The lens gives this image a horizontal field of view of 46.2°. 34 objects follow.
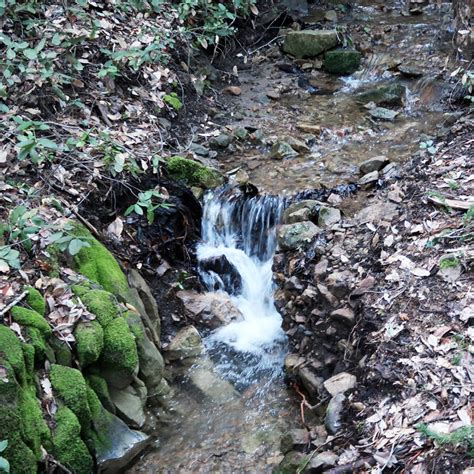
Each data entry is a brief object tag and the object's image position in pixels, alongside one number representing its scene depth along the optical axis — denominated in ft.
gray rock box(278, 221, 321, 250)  17.70
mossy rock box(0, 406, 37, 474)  10.09
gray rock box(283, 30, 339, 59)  31.48
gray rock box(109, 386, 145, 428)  13.96
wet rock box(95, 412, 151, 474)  12.66
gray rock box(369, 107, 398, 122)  26.14
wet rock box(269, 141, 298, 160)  23.99
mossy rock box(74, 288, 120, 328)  13.53
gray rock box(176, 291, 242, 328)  18.38
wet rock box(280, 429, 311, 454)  12.89
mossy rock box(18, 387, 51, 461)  10.66
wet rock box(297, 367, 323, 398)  14.64
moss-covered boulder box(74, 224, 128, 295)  14.89
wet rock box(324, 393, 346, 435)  11.87
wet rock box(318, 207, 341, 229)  18.13
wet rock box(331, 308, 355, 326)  13.99
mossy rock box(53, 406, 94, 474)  11.25
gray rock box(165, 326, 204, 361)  17.11
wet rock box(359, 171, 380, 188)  20.75
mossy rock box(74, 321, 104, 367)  12.84
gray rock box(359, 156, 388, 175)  21.62
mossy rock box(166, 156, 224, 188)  20.20
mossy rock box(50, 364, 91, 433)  11.94
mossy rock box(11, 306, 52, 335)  11.91
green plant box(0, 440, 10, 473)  8.37
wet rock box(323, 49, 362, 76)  30.40
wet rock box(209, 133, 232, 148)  24.38
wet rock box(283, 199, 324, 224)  19.08
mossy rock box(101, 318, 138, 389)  13.47
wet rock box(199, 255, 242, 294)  19.79
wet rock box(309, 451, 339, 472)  10.75
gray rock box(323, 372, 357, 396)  12.73
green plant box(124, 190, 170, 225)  14.37
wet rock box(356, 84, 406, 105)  27.25
